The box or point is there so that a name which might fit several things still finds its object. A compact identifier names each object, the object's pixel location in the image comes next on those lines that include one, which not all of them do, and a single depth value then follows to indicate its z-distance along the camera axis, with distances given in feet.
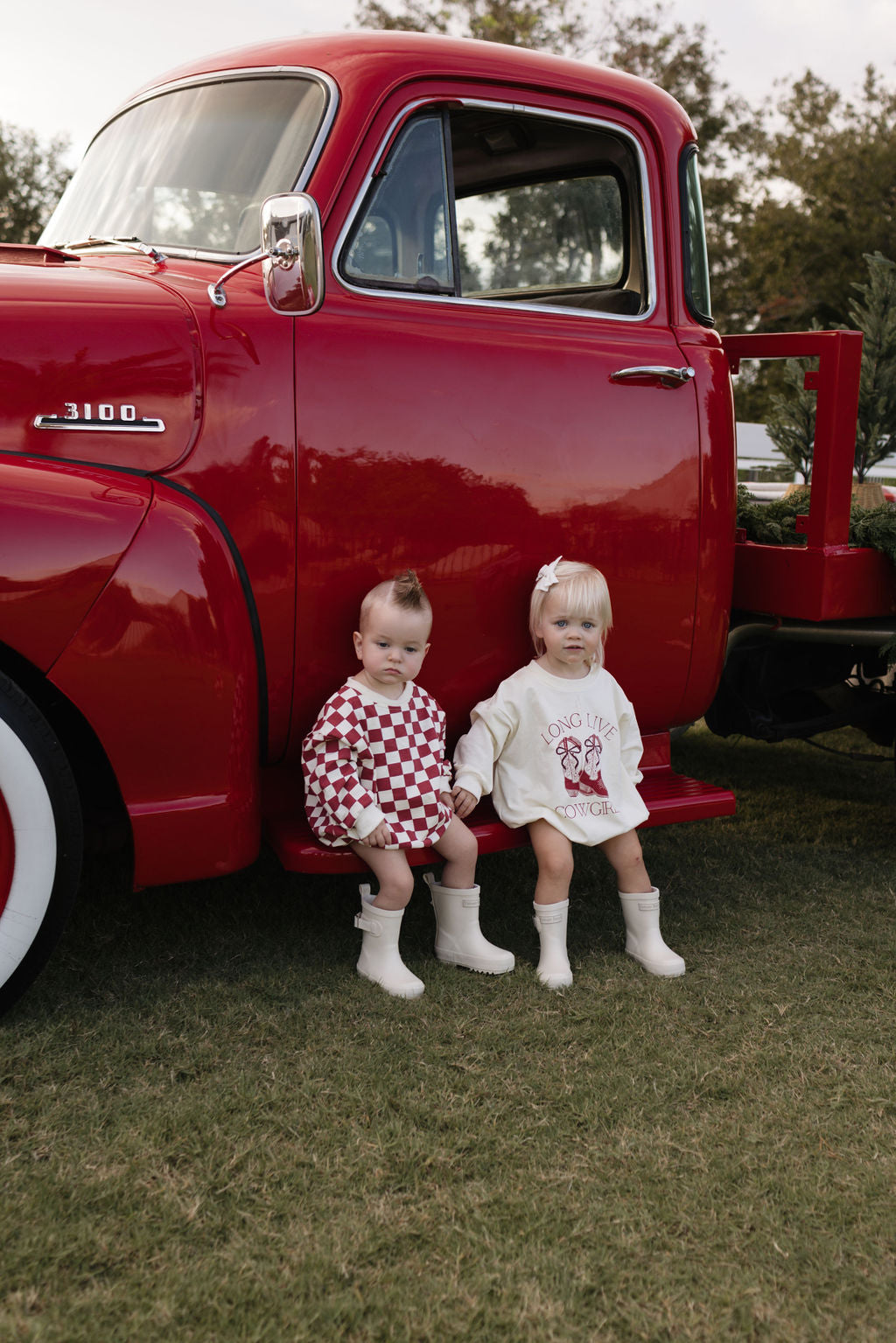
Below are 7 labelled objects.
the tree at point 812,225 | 73.15
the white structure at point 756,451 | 19.75
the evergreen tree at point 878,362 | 12.34
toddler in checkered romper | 7.81
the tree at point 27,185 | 75.66
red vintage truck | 6.95
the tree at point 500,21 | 73.00
